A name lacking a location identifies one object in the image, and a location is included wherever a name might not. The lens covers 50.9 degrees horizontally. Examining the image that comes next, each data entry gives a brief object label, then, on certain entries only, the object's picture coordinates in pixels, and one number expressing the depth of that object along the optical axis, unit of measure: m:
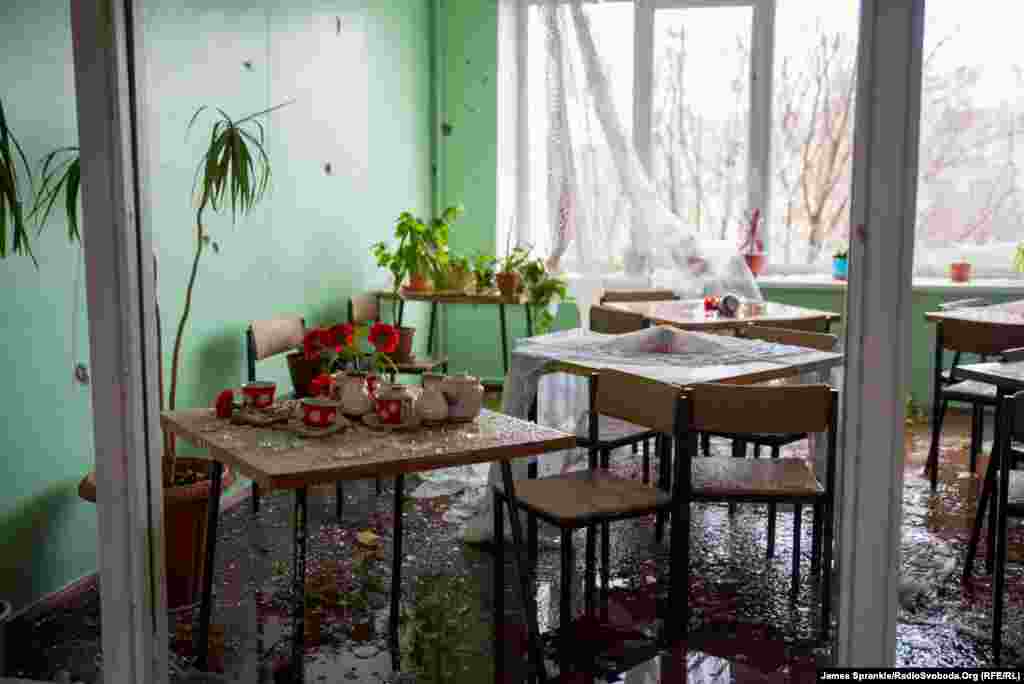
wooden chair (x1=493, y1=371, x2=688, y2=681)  2.78
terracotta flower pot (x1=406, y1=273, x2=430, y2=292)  5.75
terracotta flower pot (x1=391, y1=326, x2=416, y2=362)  5.14
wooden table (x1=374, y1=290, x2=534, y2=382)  5.59
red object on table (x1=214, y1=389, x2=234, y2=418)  2.60
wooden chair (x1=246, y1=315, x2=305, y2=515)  4.11
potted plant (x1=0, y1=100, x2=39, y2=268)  2.63
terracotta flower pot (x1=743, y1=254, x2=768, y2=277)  6.36
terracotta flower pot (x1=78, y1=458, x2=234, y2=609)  3.08
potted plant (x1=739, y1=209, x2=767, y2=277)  6.37
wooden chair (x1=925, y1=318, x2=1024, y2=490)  4.23
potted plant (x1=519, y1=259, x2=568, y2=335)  5.62
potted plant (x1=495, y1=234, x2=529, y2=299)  5.62
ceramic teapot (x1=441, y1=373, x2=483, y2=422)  2.58
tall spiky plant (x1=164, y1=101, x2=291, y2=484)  3.31
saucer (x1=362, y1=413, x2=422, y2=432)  2.51
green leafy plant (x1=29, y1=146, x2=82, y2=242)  2.96
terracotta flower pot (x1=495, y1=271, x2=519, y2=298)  5.62
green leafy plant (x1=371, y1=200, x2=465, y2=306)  5.50
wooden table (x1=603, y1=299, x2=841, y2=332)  4.52
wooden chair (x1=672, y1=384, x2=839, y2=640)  2.85
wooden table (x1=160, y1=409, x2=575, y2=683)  2.18
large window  6.16
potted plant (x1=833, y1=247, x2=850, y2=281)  6.30
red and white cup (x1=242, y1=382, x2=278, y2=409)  2.65
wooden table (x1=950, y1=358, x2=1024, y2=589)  3.20
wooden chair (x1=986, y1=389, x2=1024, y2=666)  2.80
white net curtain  5.25
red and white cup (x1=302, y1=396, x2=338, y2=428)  2.46
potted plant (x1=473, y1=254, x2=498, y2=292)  5.78
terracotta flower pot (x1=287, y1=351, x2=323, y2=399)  4.35
